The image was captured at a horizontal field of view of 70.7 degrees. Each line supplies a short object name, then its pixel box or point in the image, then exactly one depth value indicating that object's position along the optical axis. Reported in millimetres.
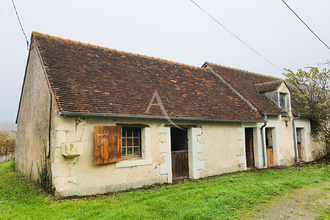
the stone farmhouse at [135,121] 6262
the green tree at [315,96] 11594
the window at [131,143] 7236
